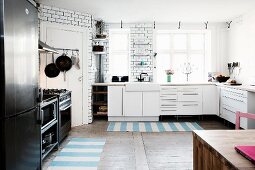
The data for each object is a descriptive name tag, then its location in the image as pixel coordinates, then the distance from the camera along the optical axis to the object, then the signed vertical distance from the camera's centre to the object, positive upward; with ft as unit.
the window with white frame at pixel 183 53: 24.36 +2.56
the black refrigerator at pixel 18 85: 6.27 -0.13
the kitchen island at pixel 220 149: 4.04 -1.20
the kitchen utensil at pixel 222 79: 21.99 +0.13
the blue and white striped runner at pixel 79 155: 11.43 -3.63
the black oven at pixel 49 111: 11.93 -1.46
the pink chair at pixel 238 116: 7.58 -1.01
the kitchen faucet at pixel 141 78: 23.28 +0.23
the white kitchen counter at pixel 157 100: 21.40 -1.56
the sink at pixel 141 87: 21.29 -0.51
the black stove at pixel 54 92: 14.78 -0.65
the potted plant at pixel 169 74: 23.39 +0.59
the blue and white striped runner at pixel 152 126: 18.53 -3.38
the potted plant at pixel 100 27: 22.77 +4.68
